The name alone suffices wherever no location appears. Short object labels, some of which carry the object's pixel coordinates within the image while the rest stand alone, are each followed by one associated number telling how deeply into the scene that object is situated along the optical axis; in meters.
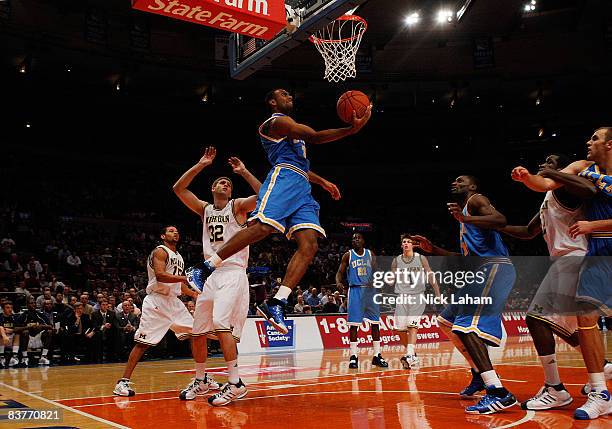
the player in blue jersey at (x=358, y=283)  9.82
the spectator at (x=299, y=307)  16.50
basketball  4.80
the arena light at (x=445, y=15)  21.05
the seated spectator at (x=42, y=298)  12.76
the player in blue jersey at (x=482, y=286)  4.72
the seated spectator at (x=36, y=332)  11.48
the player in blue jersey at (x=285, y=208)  4.79
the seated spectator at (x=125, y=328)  12.27
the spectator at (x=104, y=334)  12.14
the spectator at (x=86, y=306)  12.60
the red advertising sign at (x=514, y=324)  17.50
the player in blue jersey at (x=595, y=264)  4.21
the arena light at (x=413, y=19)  21.81
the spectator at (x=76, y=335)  12.01
